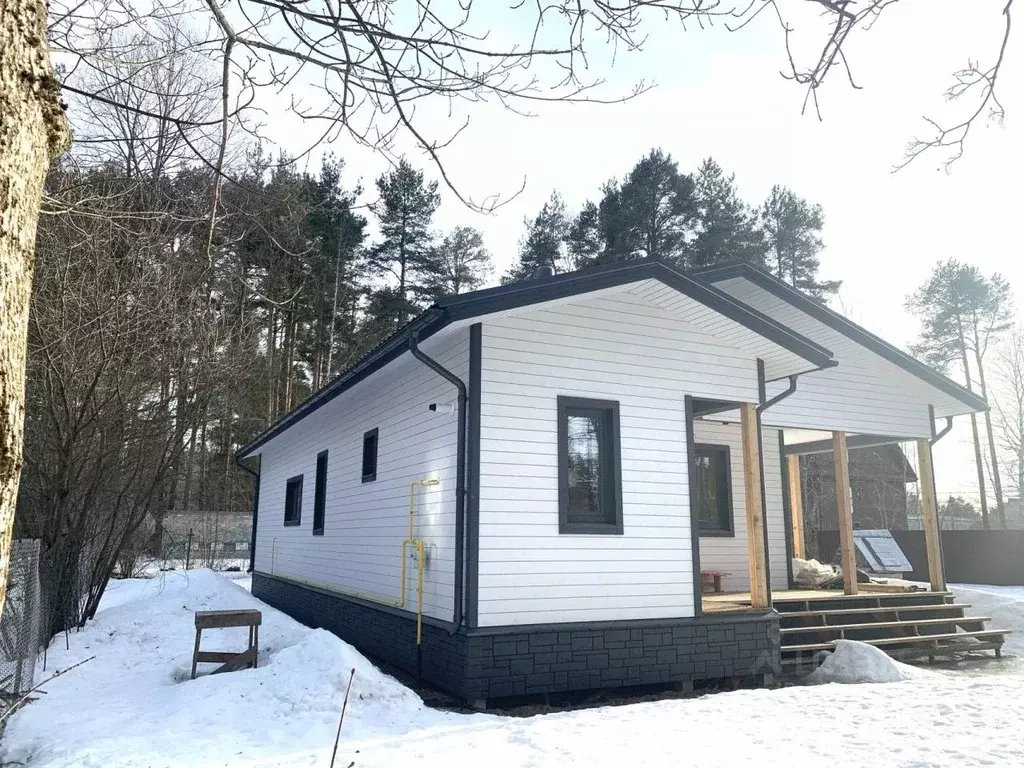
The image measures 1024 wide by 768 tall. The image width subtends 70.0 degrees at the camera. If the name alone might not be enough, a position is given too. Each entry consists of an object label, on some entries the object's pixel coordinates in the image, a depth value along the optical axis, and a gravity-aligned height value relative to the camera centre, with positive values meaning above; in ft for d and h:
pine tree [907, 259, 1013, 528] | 90.48 +26.17
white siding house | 20.89 +1.56
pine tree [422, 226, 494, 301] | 85.51 +30.37
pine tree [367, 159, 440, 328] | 84.94 +32.57
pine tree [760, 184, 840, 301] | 85.51 +32.05
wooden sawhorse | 22.67 -3.32
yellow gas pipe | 22.62 -0.80
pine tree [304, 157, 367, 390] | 79.05 +24.90
